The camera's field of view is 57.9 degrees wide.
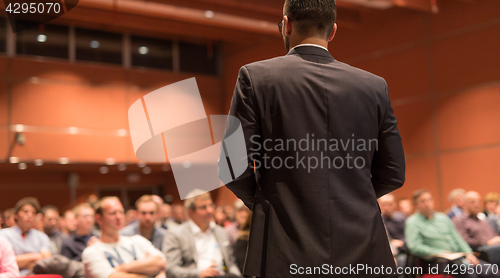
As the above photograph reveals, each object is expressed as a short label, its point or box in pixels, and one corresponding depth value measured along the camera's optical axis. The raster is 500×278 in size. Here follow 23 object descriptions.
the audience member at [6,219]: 6.45
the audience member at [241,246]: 4.11
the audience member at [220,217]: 7.80
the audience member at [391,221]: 6.44
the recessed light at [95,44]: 11.71
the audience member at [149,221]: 4.66
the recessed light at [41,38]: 11.17
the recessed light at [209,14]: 10.01
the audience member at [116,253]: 3.12
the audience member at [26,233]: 4.67
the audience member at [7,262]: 3.04
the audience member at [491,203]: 6.75
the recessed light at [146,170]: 12.54
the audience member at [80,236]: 4.40
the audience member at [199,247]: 3.94
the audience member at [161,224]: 7.19
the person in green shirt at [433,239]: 4.59
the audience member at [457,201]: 7.13
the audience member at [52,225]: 6.16
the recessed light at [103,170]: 12.12
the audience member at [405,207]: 7.99
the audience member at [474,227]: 5.55
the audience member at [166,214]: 8.38
